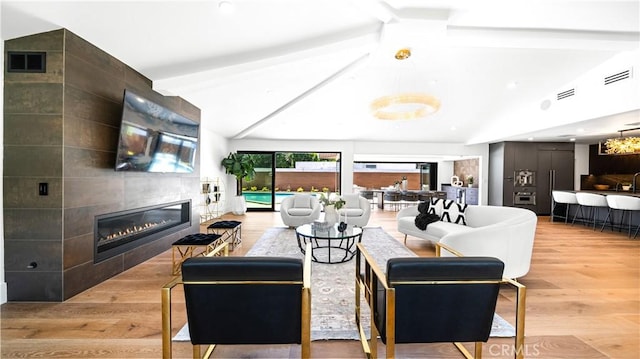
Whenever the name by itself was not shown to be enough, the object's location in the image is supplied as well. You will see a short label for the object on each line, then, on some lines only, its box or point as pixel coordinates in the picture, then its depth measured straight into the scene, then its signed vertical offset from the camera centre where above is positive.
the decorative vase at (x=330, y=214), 4.50 -0.60
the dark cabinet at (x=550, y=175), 8.57 +0.11
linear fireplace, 3.18 -0.71
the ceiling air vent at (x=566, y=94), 5.48 +1.70
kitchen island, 5.92 -0.86
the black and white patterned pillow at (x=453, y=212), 4.66 -0.59
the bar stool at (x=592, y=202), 6.21 -0.52
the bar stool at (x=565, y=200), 6.87 -0.52
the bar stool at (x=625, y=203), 5.50 -0.48
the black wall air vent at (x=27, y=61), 2.62 +1.05
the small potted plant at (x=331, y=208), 4.45 -0.51
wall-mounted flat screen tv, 3.21 +0.49
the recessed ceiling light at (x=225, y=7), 2.51 +1.53
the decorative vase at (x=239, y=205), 8.44 -0.88
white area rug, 2.19 -1.17
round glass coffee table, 3.84 -1.06
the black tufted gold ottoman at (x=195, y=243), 3.46 -0.85
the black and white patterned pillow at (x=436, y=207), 4.90 -0.52
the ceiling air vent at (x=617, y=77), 4.48 +1.68
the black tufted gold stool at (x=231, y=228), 4.40 -0.83
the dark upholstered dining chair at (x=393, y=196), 9.45 -0.64
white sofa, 2.94 -0.67
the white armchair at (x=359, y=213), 5.86 -0.76
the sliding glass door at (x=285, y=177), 9.08 -0.03
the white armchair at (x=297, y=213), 5.94 -0.77
